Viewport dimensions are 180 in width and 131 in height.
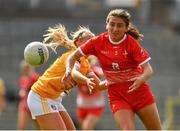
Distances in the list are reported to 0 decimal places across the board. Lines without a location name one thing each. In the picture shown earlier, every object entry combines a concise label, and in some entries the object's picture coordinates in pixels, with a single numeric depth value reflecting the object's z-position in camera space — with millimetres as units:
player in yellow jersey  19453
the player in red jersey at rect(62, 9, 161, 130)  19297
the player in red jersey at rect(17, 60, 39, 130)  33062
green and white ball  19984
